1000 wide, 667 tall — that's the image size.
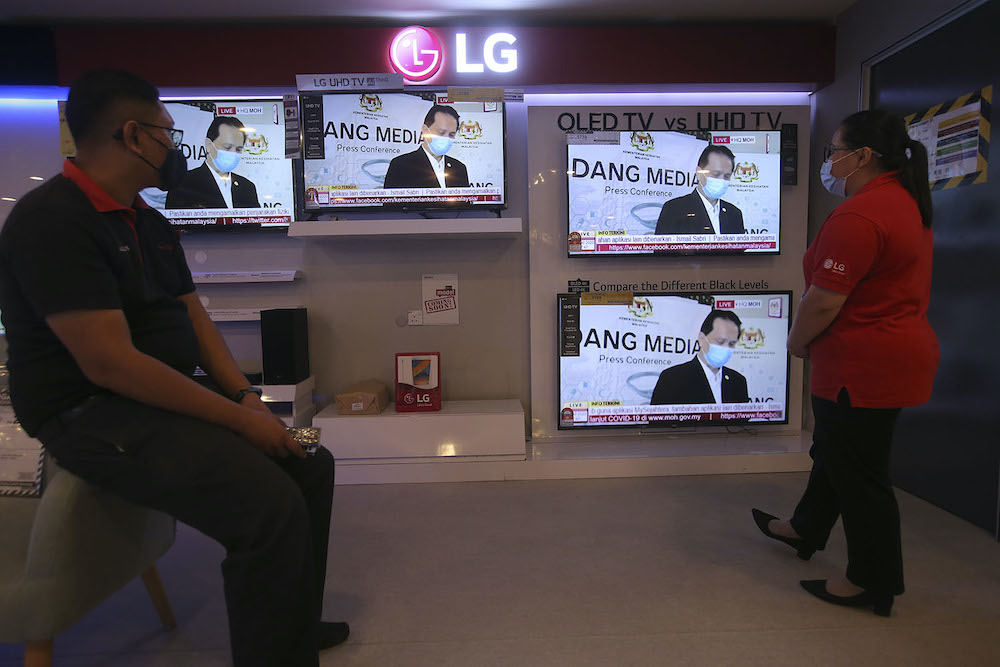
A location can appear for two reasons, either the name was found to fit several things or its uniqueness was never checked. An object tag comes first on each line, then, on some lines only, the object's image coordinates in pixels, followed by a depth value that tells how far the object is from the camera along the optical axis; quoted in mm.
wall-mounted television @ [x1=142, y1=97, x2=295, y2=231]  3240
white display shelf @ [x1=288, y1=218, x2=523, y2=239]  3076
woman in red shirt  1660
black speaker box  3145
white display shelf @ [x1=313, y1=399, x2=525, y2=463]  3096
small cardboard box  3141
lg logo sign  3252
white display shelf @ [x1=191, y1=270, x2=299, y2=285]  3385
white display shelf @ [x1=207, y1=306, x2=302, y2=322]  3373
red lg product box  3217
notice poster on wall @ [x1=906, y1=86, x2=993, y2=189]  2424
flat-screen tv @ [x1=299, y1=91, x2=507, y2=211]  3189
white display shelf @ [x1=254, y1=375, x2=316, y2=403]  3141
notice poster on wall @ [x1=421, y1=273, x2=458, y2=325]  3521
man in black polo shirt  1176
